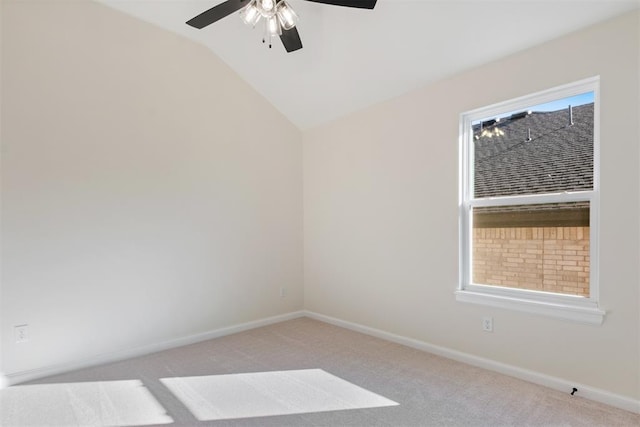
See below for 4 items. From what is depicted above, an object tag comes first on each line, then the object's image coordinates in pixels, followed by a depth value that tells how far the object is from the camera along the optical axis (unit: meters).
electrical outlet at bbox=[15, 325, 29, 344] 2.54
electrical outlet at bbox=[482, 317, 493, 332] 2.66
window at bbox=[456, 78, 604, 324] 2.29
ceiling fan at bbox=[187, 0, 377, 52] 1.95
